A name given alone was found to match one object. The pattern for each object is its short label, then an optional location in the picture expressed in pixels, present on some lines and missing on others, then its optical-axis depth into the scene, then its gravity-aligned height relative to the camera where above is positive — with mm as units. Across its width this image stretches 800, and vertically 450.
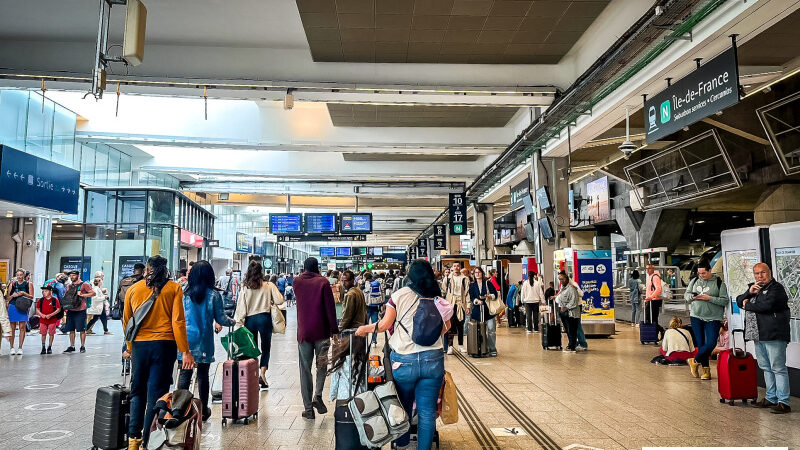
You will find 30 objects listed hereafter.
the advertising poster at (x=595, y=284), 13836 -115
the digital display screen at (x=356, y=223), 24484 +2492
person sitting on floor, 9438 -1102
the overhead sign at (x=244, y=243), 39438 +2814
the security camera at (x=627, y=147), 10312 +2406
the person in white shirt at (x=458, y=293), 10906 -248
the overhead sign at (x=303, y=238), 25778 +1989
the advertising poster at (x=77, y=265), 21359 +684
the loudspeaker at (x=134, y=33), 5523 +2479
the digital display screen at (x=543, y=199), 14156 +2058
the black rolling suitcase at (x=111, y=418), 4453 -1068
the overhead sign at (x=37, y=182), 12383 +2452
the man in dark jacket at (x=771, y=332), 6234 -594
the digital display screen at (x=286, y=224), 24500 +2494
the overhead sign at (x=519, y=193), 15609 +2469
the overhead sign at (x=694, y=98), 6449 +2285
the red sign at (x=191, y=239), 24347 +1948
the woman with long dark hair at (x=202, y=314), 5570 -320
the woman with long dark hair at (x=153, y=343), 4531 -490
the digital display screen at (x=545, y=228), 14364 +1305
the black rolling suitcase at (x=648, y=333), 12633 -1202
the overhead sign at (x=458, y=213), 23109 +2752
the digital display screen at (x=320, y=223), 24734 +2535
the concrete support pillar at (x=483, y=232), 24594 +2164
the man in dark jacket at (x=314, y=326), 6020 -480
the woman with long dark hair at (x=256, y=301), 6883 -239
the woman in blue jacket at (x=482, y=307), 11016 -535
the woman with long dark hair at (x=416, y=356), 4012 -538
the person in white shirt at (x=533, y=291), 14727 -293
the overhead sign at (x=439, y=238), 34031 +2551
